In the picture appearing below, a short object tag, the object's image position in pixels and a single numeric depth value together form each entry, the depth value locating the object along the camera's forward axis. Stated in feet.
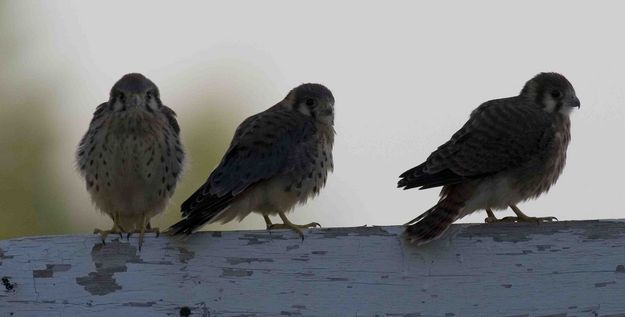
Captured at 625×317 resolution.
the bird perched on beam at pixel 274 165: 27.40
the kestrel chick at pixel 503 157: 28.25
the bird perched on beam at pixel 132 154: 32.22
